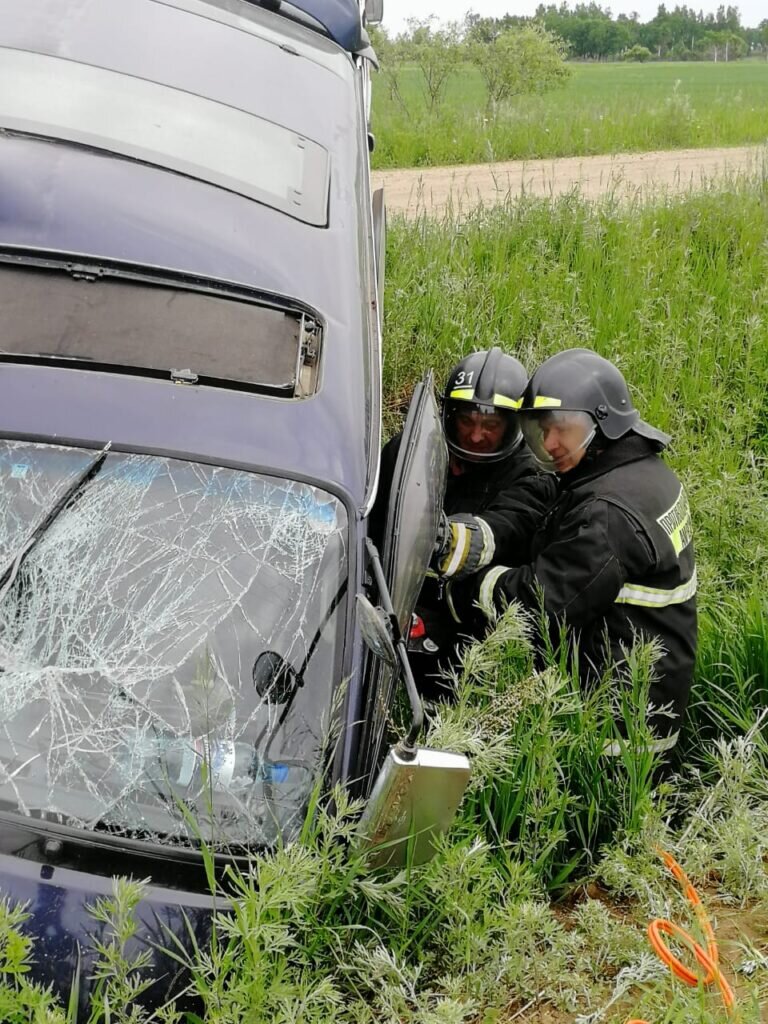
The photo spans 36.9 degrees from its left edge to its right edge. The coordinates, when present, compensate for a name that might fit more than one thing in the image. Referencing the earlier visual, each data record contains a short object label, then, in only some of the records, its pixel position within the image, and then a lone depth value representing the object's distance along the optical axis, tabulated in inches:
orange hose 88.0
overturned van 87.4
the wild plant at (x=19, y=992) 69.6
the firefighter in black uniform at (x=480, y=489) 146.0
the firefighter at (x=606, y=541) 136.1
